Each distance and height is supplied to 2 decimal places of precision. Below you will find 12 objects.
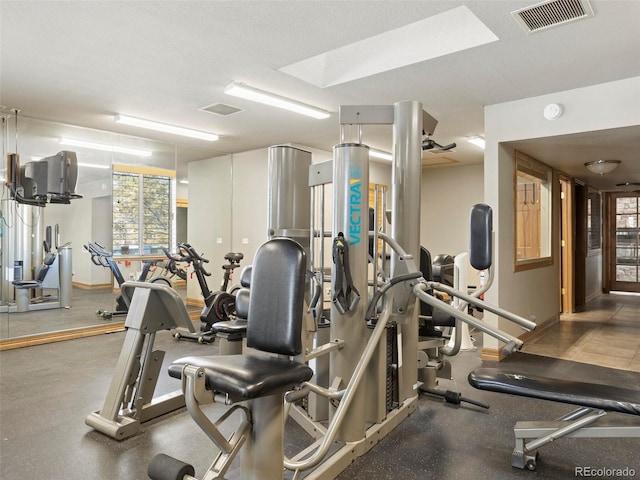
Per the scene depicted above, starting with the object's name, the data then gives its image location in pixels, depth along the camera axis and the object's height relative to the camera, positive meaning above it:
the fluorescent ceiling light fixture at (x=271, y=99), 4.16 +1.49
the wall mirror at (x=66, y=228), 5.05 +0.21
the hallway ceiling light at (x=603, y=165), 5.70 +1.05
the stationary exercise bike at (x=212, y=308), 5.00 -0.74
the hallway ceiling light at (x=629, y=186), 8.28 +1.16
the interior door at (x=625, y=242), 9.35 +0.05
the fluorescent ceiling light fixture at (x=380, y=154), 7.25 +1.54
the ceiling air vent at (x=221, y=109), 4.79 +1.53
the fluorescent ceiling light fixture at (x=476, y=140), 6.16 +1.51
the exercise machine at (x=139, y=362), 2.73 -0.77
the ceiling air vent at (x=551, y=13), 2.64 +1.46
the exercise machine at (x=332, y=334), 1.70 -0.46
